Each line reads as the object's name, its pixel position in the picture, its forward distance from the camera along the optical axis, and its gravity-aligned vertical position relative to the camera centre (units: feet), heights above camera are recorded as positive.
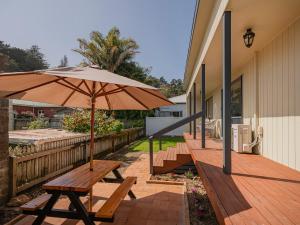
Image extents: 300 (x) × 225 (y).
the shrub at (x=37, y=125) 44.10 -2.39
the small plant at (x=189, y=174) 16.35 -5.51
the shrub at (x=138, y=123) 51.52 -1.91
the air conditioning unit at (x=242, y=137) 13.40 -1.51
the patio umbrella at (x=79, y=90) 6.90 +1.41
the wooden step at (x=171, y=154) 16.64 -3.86
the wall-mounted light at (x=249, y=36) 10.46 +4.98
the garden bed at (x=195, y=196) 9.56 -5.63
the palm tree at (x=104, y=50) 54.25 +20.95
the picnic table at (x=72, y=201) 7.29 -3.95
